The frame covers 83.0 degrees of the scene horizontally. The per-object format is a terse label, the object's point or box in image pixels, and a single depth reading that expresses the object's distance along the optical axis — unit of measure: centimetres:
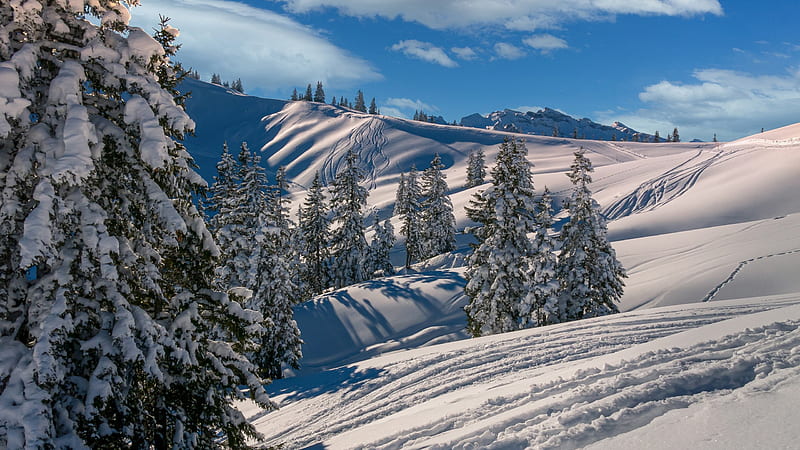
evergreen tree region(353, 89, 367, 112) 19725
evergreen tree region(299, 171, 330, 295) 4388
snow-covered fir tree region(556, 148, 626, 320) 2169
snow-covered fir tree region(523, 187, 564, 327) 2059
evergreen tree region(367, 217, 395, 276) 4816
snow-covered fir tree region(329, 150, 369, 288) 4334
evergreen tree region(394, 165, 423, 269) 5150
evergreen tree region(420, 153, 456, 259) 5232
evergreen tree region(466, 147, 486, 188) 8656
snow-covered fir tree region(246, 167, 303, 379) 2305
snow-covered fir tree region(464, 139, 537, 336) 2175
